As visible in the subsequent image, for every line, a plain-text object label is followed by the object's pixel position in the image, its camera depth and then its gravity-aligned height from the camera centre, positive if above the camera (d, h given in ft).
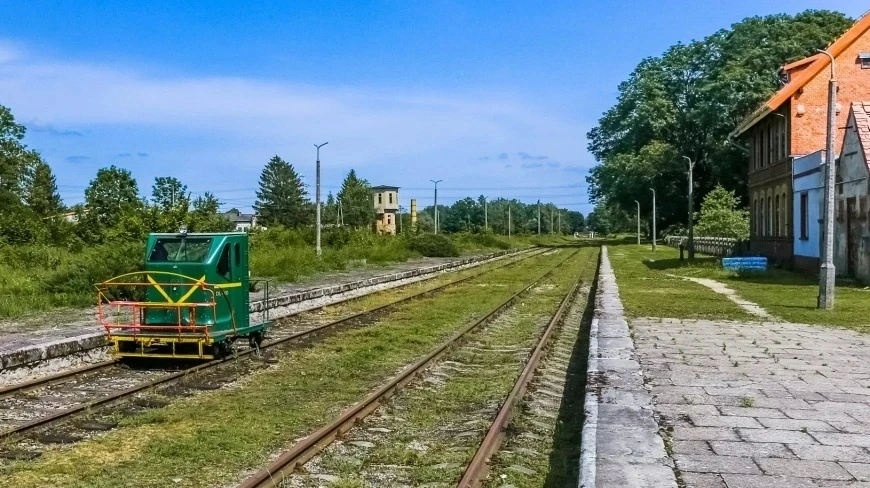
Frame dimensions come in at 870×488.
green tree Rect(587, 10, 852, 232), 190.49 +28.28
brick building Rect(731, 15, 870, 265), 115.55 +15.06
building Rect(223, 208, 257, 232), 411.95 +5.34
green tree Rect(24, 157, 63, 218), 288.57 +13.94
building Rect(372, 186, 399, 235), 440.86 +13.63
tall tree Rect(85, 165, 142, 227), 138.72 +7.84
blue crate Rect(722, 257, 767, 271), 108.58 -4.73
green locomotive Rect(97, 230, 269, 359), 39.96 -3.35
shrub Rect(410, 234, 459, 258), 191.42 -4.04
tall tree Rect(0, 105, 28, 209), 229.45 +18.22
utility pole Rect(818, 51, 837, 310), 62.64 -0.64
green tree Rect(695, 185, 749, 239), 150.10 +1.10
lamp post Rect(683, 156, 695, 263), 140.36 -2.36
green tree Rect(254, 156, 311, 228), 389.19 +13.78
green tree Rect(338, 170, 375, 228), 382.42 +10.09
